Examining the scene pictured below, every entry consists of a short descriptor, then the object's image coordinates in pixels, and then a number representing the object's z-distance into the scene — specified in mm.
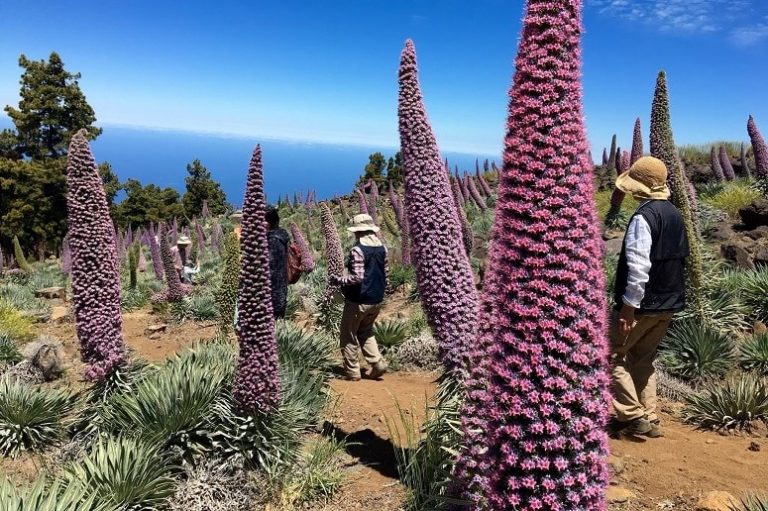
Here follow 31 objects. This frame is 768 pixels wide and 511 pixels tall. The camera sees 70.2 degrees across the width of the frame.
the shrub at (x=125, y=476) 3904
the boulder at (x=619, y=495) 3854
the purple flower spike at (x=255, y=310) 4426
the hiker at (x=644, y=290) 4172
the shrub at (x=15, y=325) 11008
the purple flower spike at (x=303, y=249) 12922
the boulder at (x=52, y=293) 15586
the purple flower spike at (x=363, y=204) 16455
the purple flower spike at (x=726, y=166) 17891
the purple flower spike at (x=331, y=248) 9375
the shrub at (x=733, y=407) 5180
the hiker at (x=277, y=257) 6547
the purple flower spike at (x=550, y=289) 1964
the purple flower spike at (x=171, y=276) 12125
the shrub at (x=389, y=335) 8789
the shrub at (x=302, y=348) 6273
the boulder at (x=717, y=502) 3690
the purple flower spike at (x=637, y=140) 13544
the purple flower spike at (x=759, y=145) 13055
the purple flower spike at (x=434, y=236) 3949
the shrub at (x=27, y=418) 5605
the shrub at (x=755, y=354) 6379
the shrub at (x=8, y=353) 9031
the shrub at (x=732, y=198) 14259
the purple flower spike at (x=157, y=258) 16438
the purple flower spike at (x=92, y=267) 4672
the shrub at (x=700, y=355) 6527
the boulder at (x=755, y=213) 11648
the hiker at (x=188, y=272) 14703
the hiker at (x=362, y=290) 6945
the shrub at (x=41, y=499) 3217
